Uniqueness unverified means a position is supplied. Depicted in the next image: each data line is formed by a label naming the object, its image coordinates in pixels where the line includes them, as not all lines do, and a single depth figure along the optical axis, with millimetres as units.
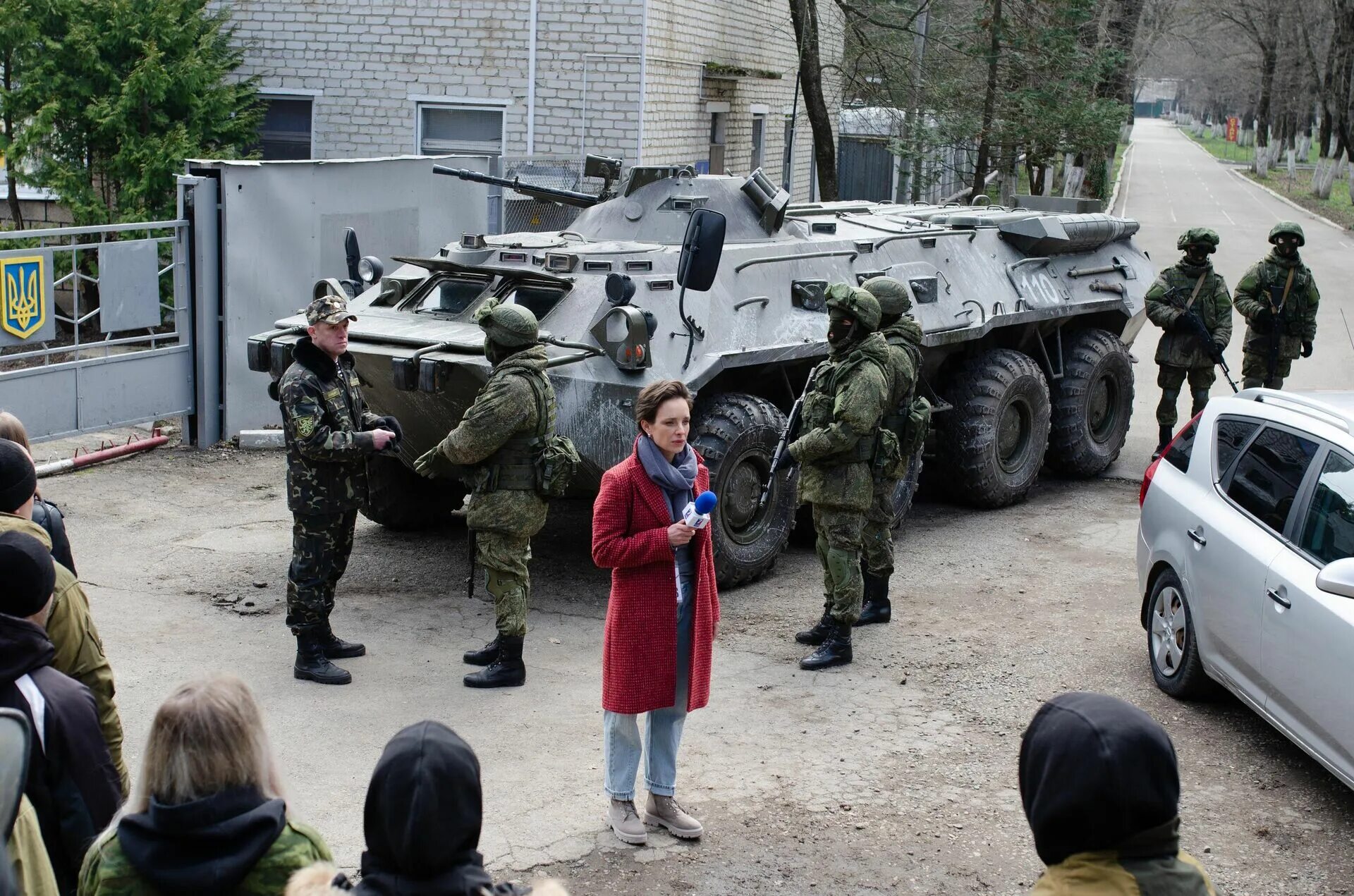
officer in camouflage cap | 6367
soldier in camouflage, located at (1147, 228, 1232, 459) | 10562
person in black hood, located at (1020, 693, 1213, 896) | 2465
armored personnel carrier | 7625
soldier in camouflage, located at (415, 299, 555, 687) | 6348
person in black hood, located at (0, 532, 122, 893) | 3330
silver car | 5180
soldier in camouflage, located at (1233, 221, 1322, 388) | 10695
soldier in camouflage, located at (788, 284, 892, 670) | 6777
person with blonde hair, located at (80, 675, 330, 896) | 2668
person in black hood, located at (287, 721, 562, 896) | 2447
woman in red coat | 4969
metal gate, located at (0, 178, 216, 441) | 9641
